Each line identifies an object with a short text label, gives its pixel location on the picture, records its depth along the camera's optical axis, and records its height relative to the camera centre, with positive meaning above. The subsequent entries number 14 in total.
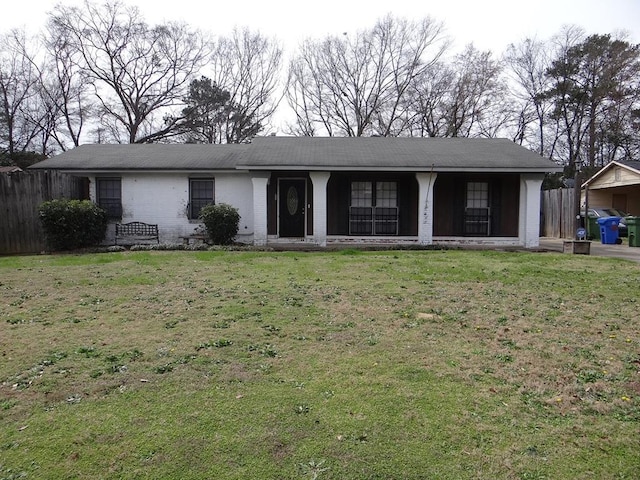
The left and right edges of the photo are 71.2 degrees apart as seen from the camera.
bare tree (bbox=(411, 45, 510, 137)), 31.89 +9.06
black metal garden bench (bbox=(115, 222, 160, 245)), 14.74 -0.24
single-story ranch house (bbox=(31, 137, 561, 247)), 14.59 +0.85
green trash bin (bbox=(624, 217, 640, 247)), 14.99 -0.29
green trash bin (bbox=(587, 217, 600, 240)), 18.74 -0.32
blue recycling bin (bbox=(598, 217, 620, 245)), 16.44 -0.32
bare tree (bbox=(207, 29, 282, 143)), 33.09 +10.59
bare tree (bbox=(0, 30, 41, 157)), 31.55 +8.23
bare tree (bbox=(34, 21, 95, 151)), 30.95 +9.55
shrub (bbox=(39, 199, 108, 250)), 12.31 +0.06
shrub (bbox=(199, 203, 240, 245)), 13.56 +0.07
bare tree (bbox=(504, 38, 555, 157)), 33.16 +8.72
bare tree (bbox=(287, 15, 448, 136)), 32.31 +10.19
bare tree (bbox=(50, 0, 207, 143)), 31.05 +11.17
